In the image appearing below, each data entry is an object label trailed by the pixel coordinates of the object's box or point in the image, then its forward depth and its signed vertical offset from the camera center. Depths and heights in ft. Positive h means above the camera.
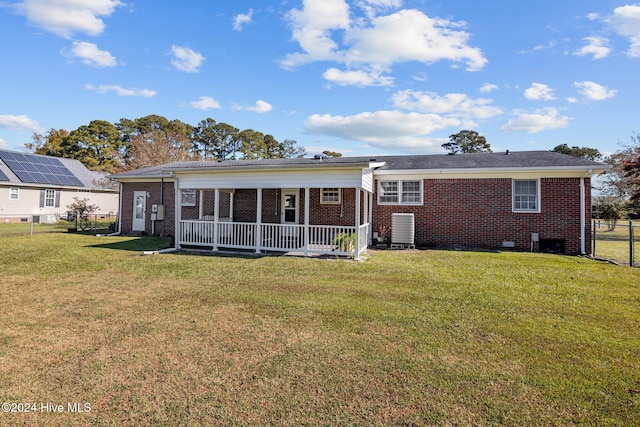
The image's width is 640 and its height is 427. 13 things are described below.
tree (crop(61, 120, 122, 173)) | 140.91 +31.29
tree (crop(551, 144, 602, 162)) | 142.10 +29.87
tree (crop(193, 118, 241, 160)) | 162.81 +38.61
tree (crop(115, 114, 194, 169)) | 152.87 +42.48
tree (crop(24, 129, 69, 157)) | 145.38 +32.20
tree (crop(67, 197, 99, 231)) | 66.79 +0.89
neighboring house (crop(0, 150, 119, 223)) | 77.87 +6.98
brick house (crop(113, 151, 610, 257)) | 36.60 +2.24
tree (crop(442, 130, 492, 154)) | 167.12 +40.51
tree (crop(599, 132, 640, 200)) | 93.71 +13.28
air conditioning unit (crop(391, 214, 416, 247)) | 40.01 -1.53
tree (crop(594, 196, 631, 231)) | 84.89 +2.59
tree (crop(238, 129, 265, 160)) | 162.30 +36.70
